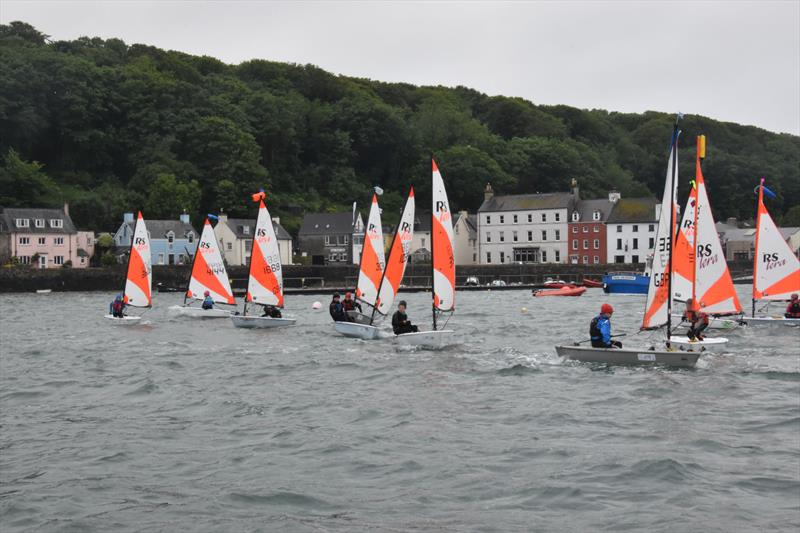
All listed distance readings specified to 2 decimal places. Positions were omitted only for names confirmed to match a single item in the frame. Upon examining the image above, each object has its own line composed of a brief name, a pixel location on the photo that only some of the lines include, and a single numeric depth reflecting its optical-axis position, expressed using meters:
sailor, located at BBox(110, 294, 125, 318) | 44.72
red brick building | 106.44
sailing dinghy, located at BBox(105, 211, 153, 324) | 47.44
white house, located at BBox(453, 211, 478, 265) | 113.81
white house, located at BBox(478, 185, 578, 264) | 108.88
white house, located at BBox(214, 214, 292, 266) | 99.75
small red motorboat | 73.31
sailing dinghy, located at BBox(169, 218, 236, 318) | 47.94
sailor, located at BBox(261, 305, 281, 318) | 40.88
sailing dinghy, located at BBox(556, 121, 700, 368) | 24.91
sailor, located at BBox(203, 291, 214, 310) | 48.28
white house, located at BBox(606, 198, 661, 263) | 103.31
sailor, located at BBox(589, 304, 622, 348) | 25.25
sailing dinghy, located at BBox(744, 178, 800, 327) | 39.19
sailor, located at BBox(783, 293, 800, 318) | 36.93
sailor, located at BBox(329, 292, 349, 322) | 36.62
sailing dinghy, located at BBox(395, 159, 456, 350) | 30.58
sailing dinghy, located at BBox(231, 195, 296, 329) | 40.66
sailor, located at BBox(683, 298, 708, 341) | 27.53
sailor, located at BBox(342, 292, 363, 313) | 37.03
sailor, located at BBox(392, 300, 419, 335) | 30.91
